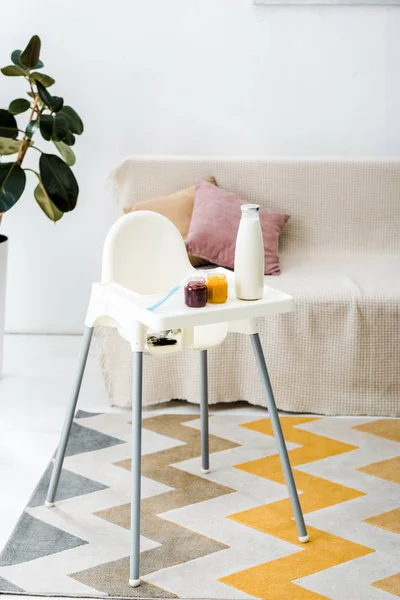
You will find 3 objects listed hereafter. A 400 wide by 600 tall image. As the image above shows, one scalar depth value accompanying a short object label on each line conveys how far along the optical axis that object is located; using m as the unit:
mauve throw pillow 3.22
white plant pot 3.21
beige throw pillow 3.33
